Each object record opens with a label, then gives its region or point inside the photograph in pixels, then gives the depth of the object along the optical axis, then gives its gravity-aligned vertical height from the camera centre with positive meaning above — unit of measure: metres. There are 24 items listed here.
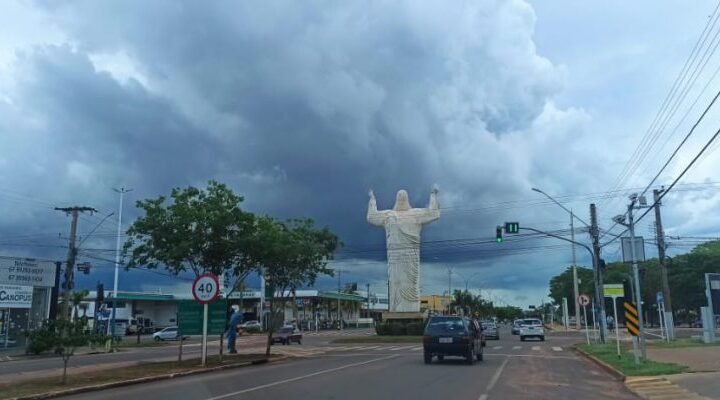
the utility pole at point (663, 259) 40.12 +4.44
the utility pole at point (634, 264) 21.89 +2.27
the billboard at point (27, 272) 40.34 +3.74
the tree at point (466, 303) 120.75 +5.46
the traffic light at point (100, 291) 40.84 +2.49
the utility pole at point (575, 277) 60.97 +5.09
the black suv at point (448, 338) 22.50 -0.23
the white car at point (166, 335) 61.94 -0.32
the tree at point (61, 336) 15.52 -0.10
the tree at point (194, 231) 22.50 +3.49
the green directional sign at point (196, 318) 22.75 +0.47
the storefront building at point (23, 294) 40.31 +2.36
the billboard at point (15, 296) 39.72 +2.16
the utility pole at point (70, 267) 42.16 +4.13
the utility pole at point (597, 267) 35.09 +3.43
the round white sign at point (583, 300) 35.09 +1.65
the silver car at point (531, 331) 50.25 +0.01
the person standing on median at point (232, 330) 29.55 +0.04
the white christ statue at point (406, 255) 55.88 +6.42
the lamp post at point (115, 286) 63.28 +4.60
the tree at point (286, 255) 24.69 +3.02
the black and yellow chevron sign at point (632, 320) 21.33 +0.36
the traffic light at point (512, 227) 33.44 +5.24
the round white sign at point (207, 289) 20.48 +1.32
